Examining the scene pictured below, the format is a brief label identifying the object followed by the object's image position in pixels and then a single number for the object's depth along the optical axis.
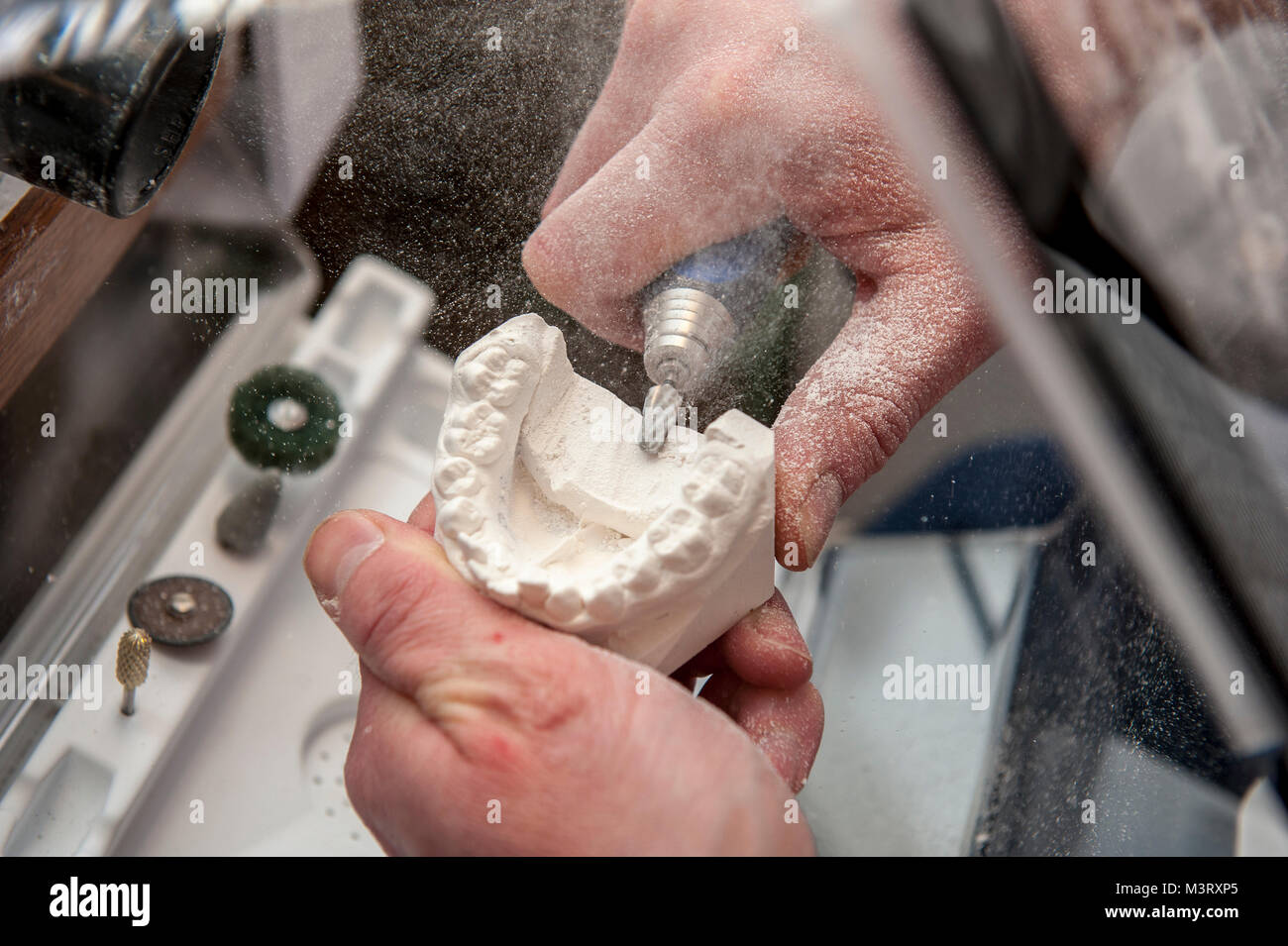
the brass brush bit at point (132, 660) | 0.34
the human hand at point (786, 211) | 0.30
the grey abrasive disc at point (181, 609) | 0.36
